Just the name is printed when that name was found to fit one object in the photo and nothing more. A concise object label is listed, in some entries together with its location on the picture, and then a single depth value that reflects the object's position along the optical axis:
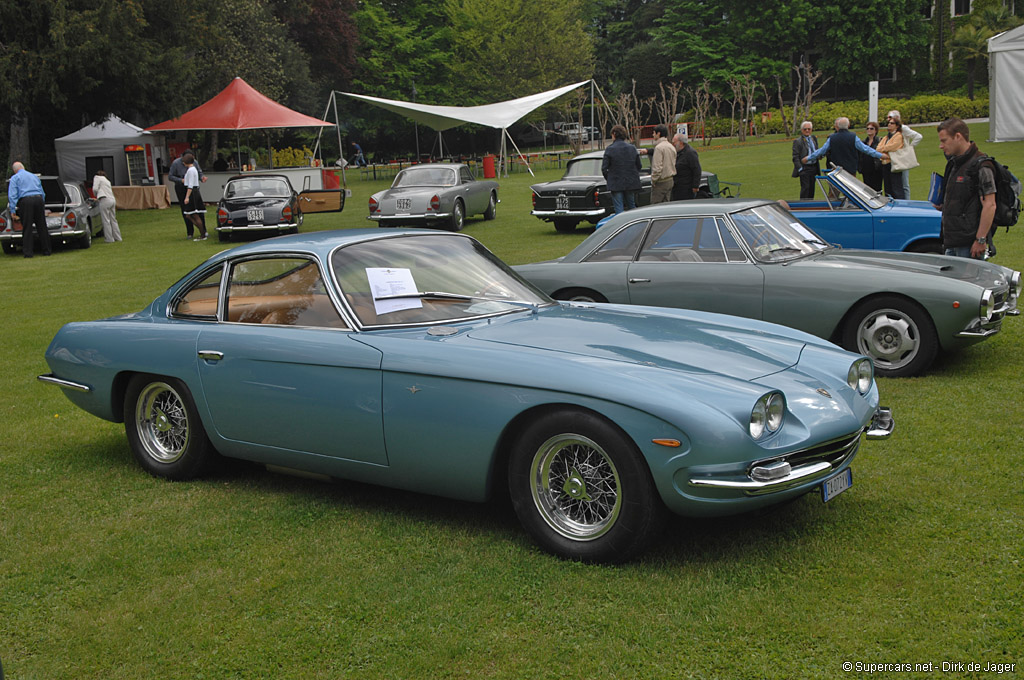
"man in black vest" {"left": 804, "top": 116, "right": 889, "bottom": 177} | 13.69
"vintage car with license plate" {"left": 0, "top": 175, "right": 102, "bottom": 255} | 20.16
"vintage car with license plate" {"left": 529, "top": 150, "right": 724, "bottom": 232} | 18.41
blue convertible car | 9.74
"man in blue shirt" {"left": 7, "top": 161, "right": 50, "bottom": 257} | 18.98
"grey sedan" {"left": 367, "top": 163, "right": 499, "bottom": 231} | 19.80
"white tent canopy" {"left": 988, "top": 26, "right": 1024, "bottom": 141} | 29.53
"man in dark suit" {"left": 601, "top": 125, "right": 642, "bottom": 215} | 14.62
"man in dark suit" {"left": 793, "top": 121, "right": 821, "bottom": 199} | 15.30
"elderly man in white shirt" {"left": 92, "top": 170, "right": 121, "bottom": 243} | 21.95
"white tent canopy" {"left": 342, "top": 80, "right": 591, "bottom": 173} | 32.31
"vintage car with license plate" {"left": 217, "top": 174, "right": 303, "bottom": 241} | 20.00
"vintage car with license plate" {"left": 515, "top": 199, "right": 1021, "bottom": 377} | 6.88
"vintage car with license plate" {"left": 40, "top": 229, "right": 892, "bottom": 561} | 3.79
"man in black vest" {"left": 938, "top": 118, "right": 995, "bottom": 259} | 7.77
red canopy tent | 28.95
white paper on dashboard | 4.82
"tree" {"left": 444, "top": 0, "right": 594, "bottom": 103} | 50.09
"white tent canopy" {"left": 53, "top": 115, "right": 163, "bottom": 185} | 32.50
